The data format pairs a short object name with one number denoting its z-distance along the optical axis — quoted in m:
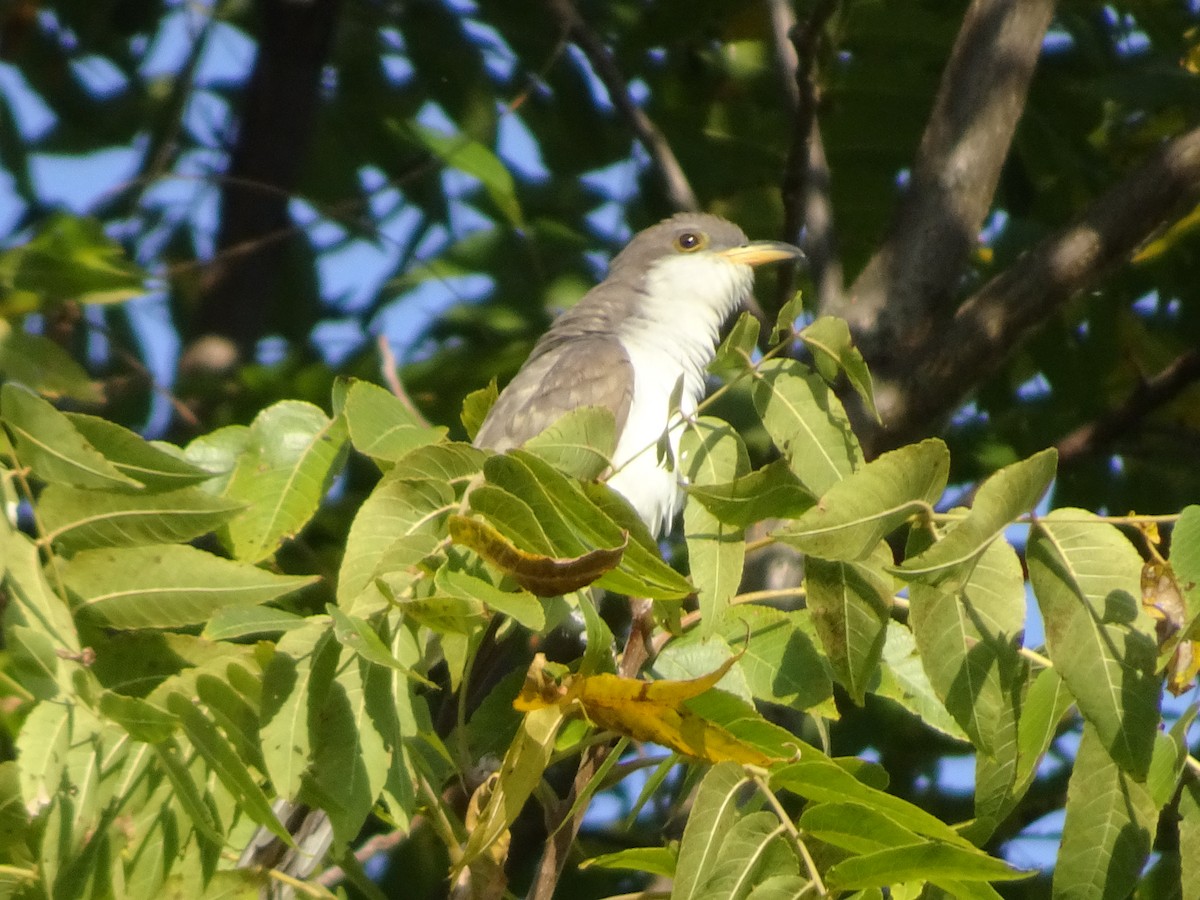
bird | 8.76
